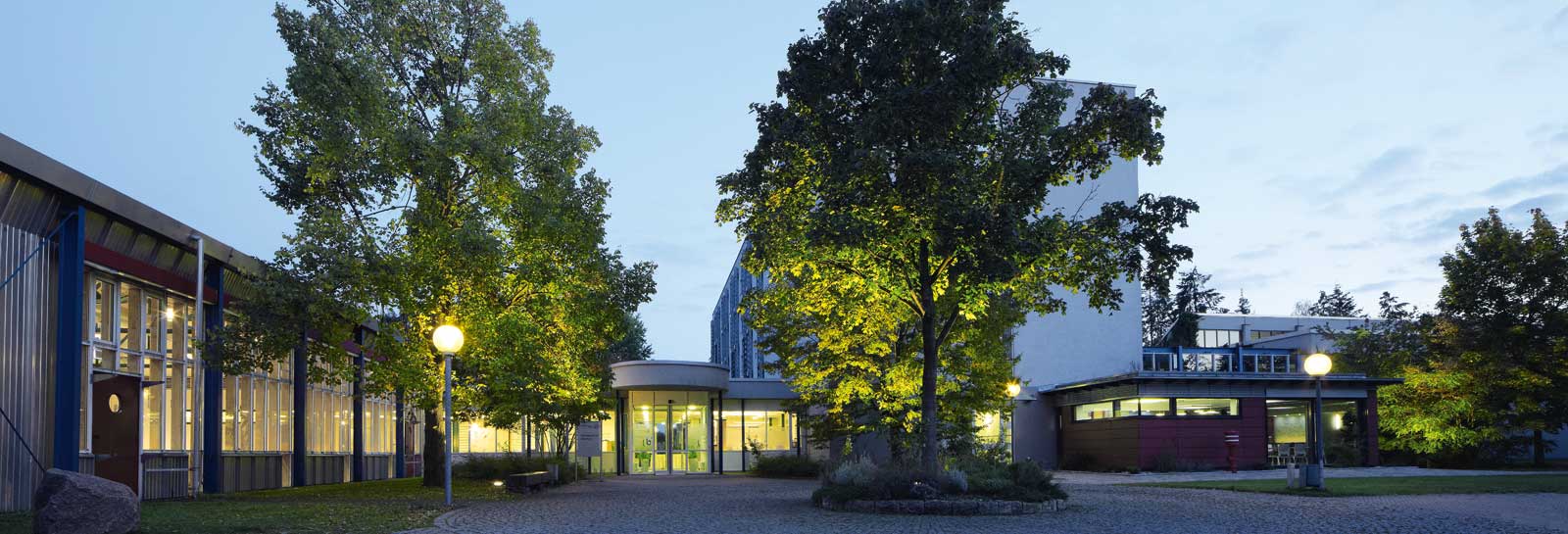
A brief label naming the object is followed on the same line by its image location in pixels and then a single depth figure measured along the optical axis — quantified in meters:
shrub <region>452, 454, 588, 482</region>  35.94
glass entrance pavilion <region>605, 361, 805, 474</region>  44.53
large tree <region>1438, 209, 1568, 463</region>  37.78
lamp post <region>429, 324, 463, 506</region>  17.58
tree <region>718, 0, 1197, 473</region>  17.53
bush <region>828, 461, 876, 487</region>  18.28
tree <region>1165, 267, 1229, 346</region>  90.12
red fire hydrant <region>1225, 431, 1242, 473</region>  36.34
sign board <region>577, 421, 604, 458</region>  35.74
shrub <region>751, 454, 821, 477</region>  36.81
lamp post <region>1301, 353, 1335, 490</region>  22.00
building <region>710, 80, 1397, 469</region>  37.69
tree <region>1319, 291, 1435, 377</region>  42.38
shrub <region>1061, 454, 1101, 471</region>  39.88
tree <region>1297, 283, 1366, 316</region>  98.25
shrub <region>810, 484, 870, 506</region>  17.96
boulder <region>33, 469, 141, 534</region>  11.63
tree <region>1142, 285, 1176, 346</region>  88.56
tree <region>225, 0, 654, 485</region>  22.20
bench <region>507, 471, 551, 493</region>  25.05
